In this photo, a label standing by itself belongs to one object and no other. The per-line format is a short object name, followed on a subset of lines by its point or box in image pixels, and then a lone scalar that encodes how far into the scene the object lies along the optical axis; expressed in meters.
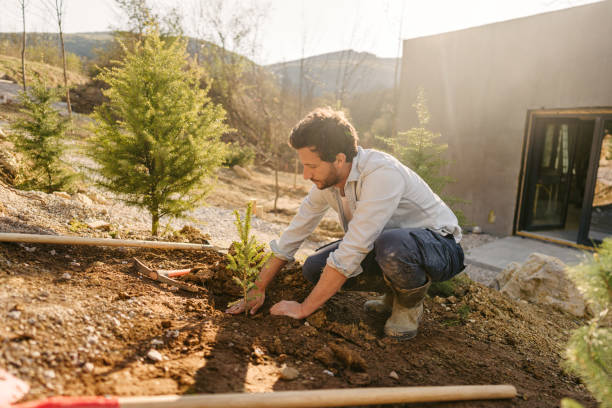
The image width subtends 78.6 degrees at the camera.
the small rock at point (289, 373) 1.77
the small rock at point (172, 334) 1.95
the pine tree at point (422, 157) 4.42
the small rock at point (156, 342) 1.85
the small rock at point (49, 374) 1.46
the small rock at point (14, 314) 1.70
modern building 6.26
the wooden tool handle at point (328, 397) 1.33
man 2.20
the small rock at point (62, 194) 5.00
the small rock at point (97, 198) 5.93
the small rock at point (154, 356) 1.72
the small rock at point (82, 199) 5.23
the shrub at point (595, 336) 1.39
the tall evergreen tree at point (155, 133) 3.68
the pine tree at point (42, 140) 5.27
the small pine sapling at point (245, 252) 2.29
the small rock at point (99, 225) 3.88
